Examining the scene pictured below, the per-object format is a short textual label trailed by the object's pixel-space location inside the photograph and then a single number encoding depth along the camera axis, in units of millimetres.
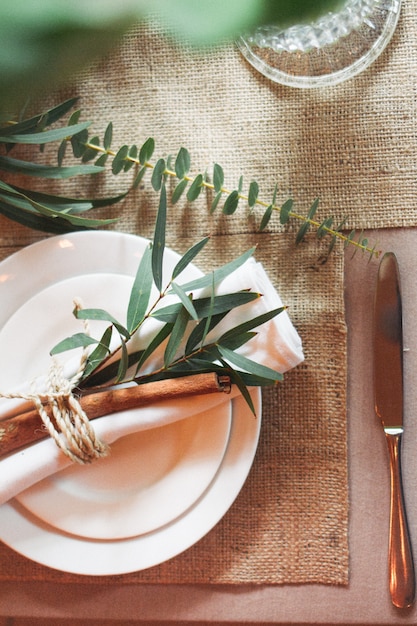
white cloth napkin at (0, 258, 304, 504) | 729
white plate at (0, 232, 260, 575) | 770
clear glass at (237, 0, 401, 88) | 707
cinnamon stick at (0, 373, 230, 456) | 726
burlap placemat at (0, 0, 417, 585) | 831
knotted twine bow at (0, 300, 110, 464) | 715
